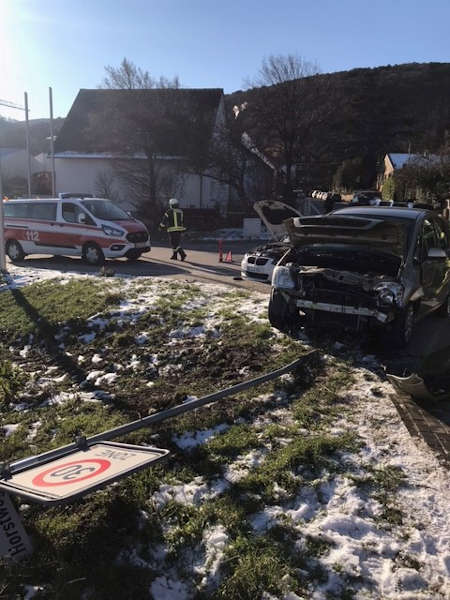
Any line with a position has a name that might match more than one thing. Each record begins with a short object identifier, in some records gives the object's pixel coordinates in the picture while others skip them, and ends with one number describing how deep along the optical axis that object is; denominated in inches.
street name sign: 119.2
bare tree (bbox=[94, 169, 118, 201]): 1103.0
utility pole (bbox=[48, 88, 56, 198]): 1029.2
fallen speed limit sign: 114.5
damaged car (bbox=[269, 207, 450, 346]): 234.5
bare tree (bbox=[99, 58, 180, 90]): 1016.2
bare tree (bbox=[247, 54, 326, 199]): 1014.4
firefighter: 551.5
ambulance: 548.7
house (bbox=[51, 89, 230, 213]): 992.9
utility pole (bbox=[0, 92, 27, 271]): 486.1
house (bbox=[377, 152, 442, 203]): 955.9
